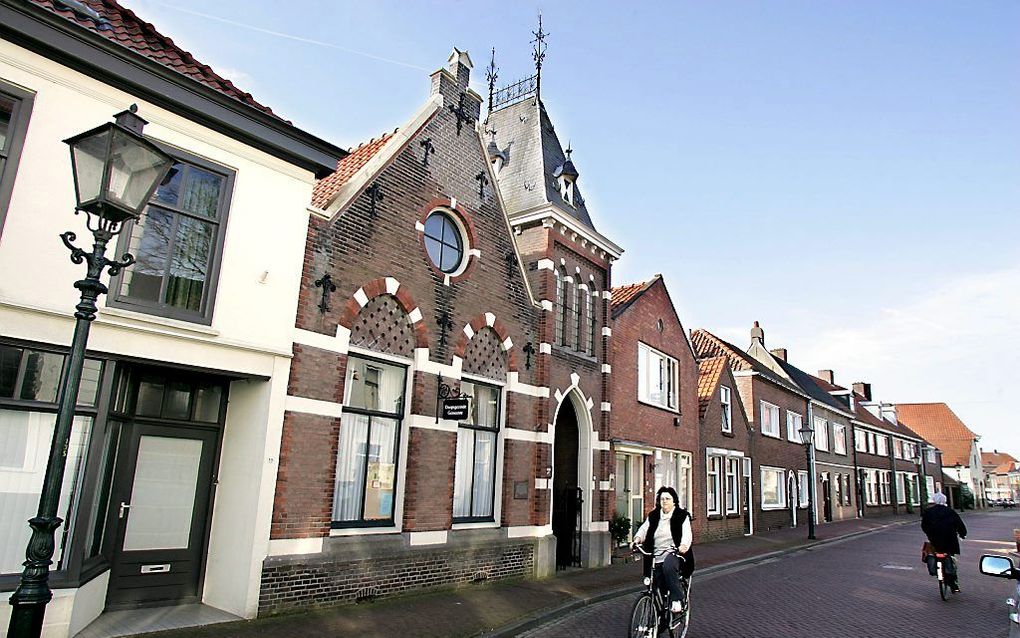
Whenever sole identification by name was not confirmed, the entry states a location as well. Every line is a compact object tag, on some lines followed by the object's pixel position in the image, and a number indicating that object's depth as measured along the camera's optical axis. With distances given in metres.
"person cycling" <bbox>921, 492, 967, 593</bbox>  12.25
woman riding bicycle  7.82
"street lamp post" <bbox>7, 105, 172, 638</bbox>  4.29
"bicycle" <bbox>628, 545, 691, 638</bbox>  7.66
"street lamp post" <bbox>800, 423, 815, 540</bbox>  24.41
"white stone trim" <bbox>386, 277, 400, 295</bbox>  10.98
